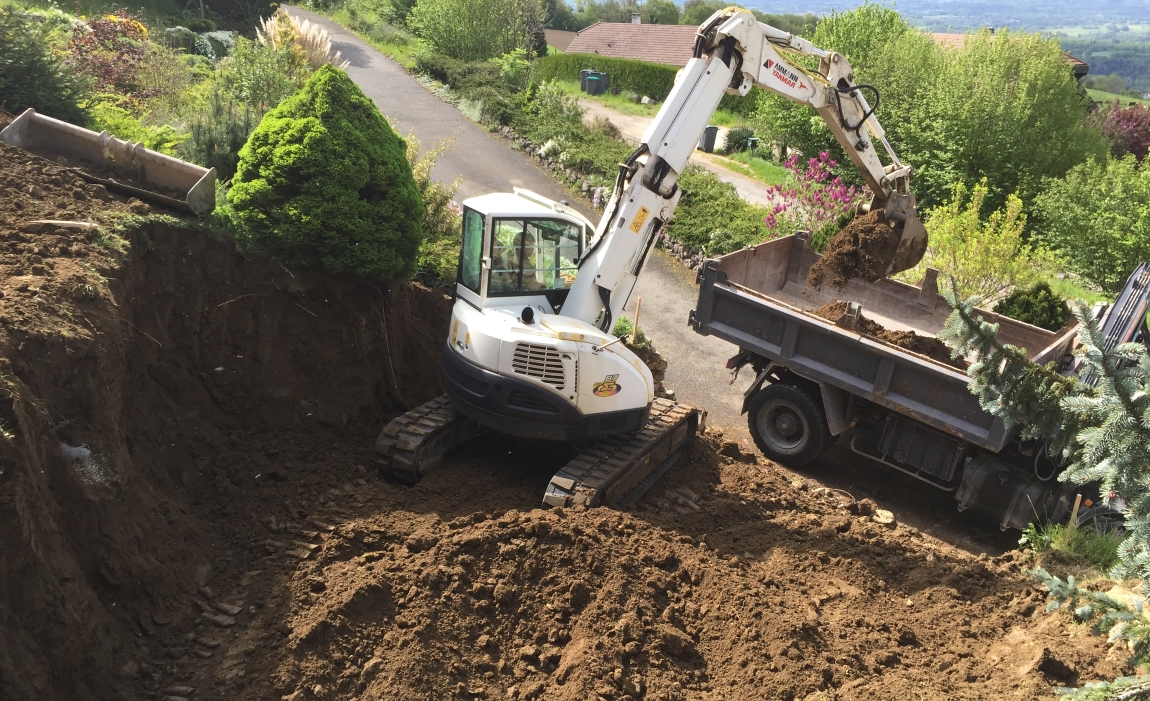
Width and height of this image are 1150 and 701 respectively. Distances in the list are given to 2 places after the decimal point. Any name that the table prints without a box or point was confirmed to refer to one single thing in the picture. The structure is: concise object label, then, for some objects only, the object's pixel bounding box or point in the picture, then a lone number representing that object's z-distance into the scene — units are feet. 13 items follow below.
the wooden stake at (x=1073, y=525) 22.41
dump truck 24.76
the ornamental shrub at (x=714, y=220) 46.65
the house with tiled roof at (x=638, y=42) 141.41
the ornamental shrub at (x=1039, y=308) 31.37
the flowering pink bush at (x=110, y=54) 45.21
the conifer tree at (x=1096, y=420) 10.78
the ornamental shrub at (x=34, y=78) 32.81
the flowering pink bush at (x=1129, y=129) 98.43
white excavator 23.41
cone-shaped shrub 27.07
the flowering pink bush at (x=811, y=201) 44.04
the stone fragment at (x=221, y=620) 18.42
